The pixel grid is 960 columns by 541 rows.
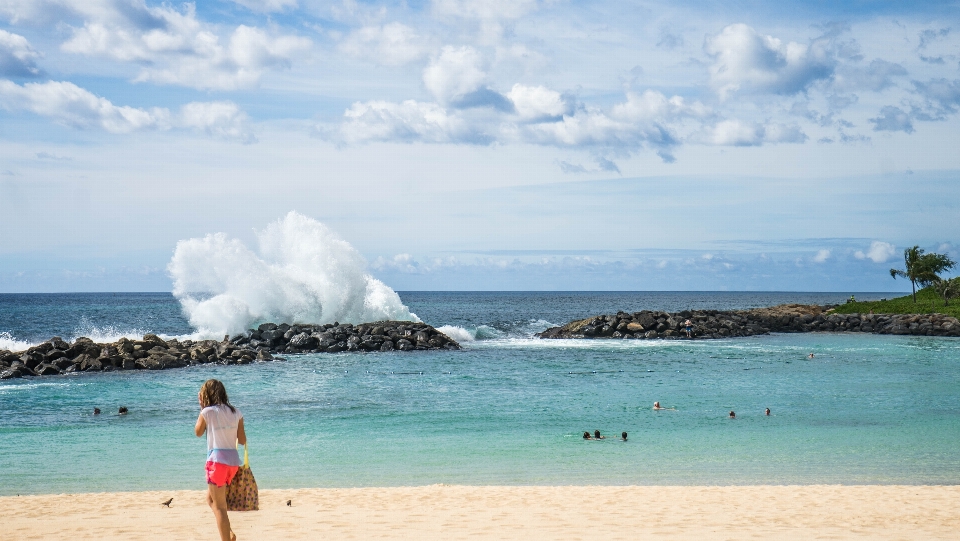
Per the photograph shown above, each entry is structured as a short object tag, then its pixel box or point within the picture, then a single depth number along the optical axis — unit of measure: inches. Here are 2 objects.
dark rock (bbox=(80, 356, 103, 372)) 1192.8
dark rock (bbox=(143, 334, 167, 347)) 1365.7
